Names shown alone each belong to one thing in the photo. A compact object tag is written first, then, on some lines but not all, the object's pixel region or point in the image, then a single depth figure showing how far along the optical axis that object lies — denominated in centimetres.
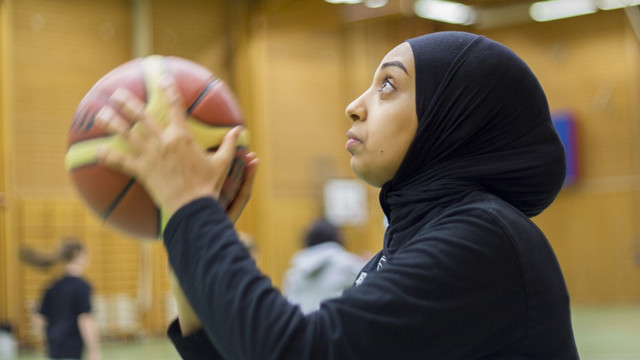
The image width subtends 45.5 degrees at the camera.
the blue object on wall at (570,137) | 1742
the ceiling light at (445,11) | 1663
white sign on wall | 1551
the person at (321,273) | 571
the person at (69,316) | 607
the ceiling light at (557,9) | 1734
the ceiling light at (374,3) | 1584
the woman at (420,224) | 128
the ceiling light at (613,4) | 1700
